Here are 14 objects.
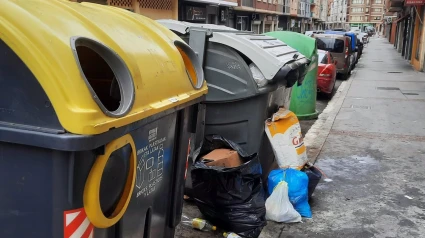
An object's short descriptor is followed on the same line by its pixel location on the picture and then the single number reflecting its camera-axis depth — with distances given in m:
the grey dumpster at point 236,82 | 3.98
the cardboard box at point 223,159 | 3.67
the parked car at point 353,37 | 22.27
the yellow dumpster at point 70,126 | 1.64
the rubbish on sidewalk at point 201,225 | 3.71
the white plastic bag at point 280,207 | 3.89
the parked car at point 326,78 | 11.59
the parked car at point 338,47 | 16.02
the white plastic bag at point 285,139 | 4.28
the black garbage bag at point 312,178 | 4.32
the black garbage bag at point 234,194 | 3.54
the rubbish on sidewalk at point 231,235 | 3.52
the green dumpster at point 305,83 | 7.36
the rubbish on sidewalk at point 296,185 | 4.05
